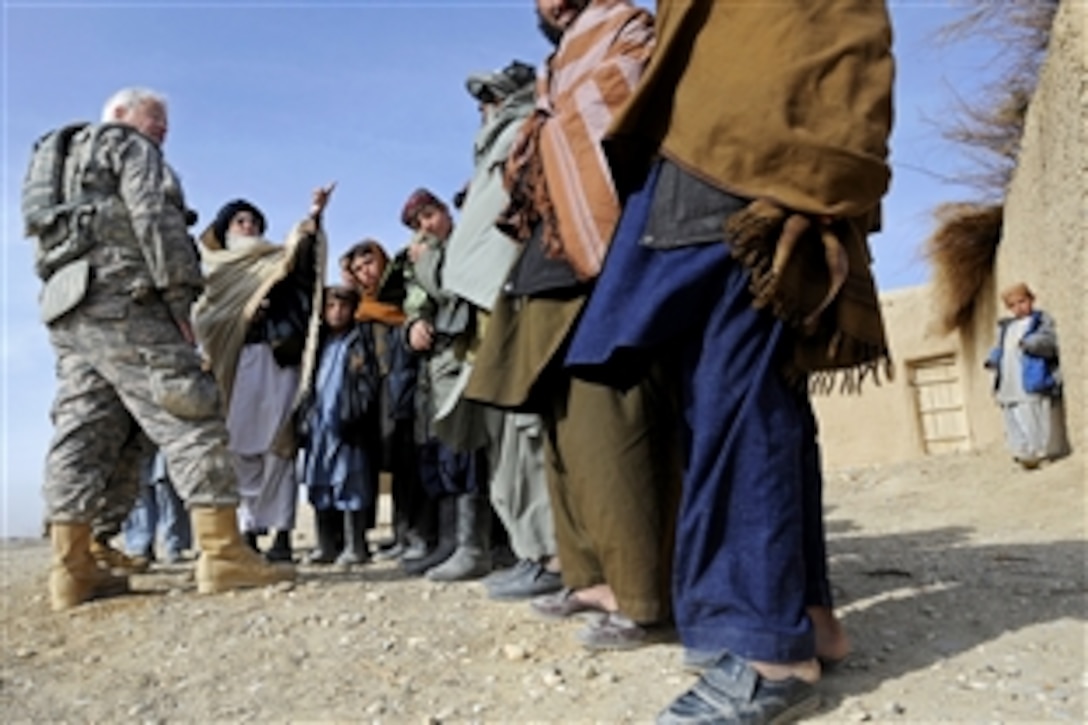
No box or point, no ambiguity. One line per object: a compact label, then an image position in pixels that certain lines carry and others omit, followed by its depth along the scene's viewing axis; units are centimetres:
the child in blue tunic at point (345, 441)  462
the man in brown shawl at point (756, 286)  190
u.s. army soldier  361
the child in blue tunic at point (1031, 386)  807
